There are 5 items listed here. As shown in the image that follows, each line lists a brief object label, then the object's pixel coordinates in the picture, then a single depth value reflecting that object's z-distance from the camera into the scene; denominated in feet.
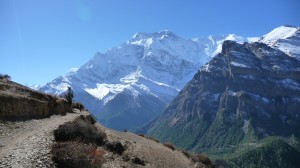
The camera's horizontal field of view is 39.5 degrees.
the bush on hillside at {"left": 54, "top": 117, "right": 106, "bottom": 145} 110.22
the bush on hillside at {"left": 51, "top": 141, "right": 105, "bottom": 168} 81.71
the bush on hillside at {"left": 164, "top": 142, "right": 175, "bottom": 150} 197.61
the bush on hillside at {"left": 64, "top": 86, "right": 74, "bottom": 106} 222.26
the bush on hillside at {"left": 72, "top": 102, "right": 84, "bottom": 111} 248.61
